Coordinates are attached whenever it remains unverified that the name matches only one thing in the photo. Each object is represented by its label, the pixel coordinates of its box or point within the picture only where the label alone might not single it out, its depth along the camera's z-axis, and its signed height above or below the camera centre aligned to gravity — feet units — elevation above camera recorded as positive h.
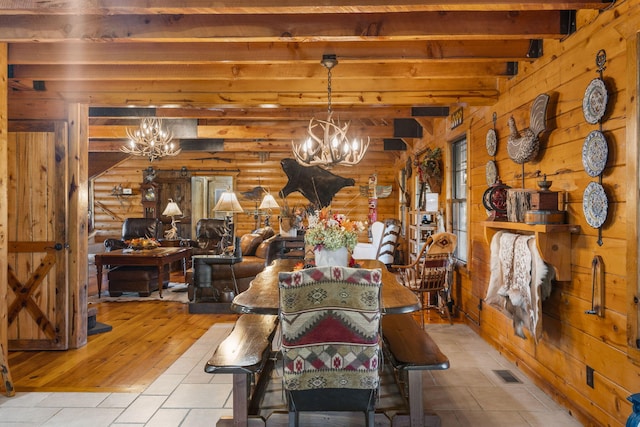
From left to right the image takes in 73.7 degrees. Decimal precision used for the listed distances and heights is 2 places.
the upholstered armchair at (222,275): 17.49 -2.69
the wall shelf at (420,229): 20.04 -0.90
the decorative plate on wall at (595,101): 7.34 +1.94
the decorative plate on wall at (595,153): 7.29 +1.01
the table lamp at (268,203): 24.56 +0.44
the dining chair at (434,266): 14.66 -1.99
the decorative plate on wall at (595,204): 7.36 +0.10
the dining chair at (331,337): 5.96 -1.82
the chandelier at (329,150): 11.86 +1.72
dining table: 6.74 -1.51
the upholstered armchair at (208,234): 26.27 -1.45
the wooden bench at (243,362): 6.85 -2.48
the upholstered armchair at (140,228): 27.37 -1.11
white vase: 9.29 -1.01
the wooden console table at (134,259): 19.31 -2.21
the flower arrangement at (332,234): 9.16 -0.51
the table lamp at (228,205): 20.45 +0.27
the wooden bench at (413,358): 6.91 -2.45
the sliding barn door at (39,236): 12.40 -0.73
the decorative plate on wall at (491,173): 12.43 +1.11
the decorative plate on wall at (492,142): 12.48 +2.01
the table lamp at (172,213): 26.81 -0.15
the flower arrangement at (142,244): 21.24 -1.66
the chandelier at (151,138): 19.10 +3.38
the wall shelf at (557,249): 8.53 -0.78
